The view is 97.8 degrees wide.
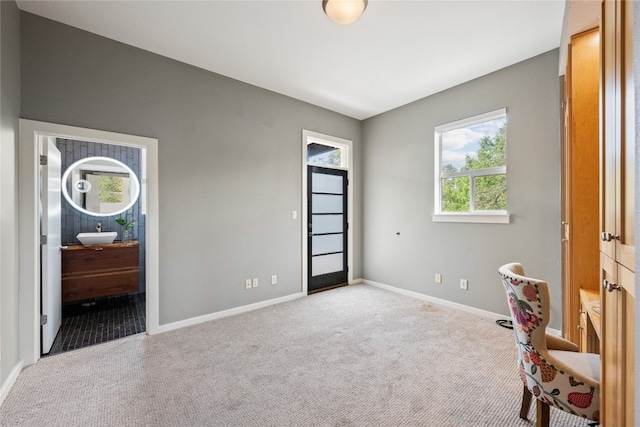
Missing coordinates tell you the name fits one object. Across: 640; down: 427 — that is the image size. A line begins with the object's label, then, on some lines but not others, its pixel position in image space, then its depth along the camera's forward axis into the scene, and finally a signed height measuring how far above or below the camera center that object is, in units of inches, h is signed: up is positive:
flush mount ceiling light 80.0 +59.5
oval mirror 153.6 +15.1
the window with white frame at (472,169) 126.6 +21.2
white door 96.0 -11.7
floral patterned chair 49.8 -29.5
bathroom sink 143.2 -13.3
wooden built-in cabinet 31.0 +0.2
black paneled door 167.3 -9.5
